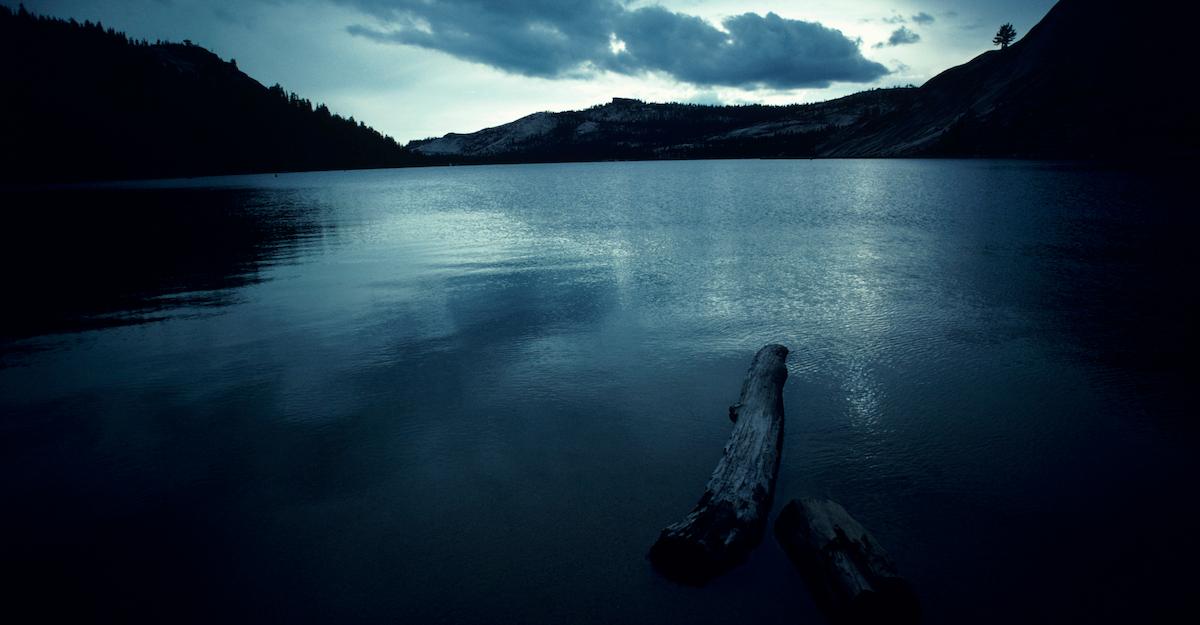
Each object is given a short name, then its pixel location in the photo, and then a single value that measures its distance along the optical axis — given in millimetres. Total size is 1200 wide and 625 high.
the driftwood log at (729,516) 6582
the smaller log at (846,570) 5664
